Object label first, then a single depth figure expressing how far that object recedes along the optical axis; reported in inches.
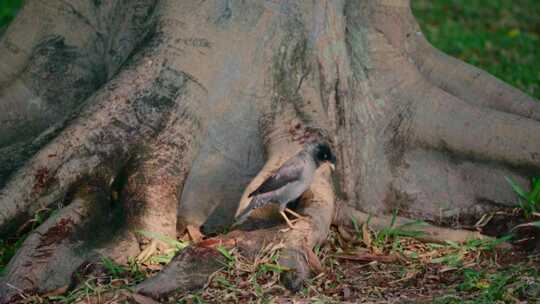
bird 428.8
